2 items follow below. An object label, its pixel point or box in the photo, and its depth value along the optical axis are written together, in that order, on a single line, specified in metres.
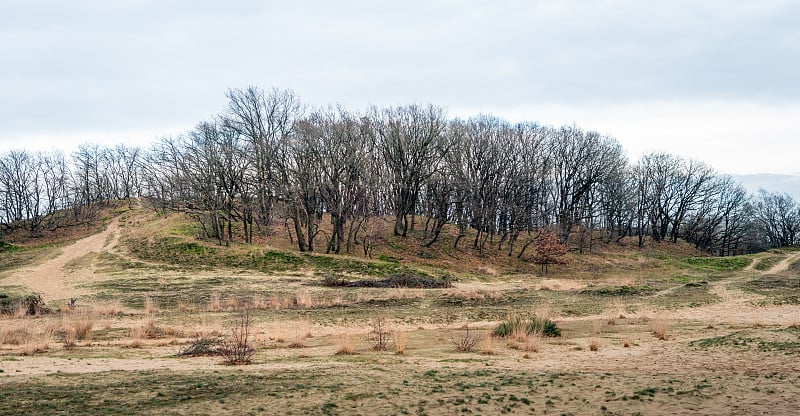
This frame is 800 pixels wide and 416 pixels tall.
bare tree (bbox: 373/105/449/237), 53.81
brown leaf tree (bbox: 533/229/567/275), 52.81
